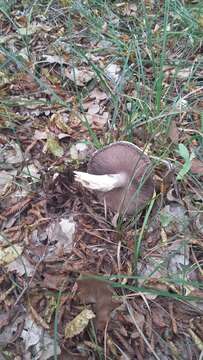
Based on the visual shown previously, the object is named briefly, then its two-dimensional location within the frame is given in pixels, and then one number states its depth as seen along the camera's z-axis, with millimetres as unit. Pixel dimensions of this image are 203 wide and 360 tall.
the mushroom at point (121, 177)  256
